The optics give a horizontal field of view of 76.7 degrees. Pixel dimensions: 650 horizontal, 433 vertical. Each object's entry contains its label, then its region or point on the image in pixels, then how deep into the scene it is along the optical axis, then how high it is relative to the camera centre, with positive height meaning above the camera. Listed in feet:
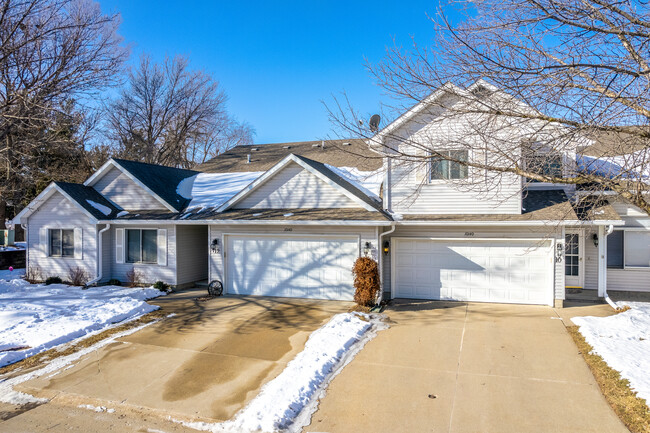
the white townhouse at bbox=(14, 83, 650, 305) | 36.60 -2.28
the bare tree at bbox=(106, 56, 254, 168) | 104.59 +25.60
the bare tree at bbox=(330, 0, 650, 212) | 16.30 +5.65
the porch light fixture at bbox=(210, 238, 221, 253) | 42.63 -3.32
